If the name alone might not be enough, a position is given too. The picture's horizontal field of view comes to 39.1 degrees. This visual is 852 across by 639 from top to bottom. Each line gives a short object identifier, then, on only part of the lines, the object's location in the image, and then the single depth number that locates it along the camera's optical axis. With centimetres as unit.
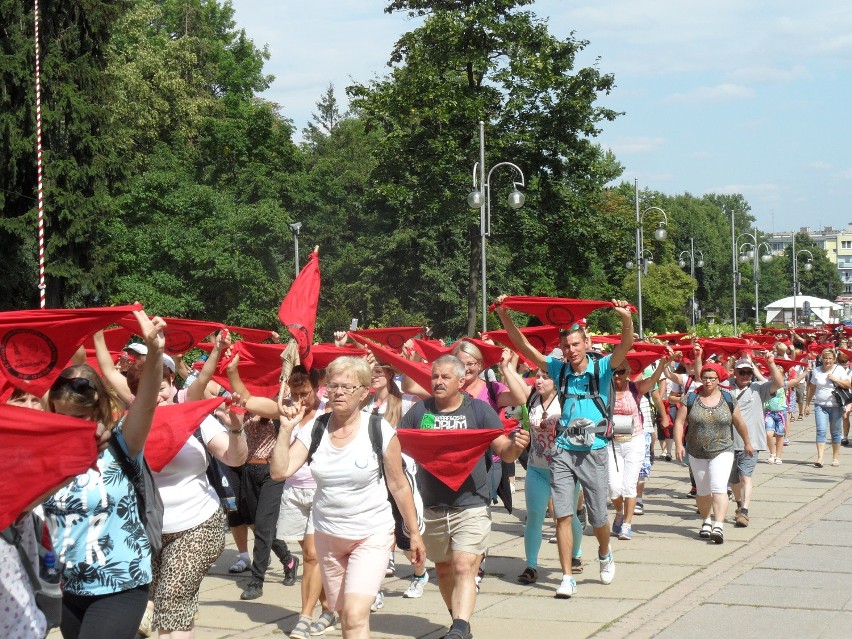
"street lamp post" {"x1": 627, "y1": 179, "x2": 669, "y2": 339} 4291
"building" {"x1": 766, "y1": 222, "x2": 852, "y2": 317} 11116
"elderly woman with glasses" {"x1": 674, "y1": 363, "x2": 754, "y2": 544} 1165
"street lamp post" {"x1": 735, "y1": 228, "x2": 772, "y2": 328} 5883
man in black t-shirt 737
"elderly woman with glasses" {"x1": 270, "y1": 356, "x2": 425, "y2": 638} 620
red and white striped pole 1180
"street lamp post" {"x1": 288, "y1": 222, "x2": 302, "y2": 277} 4086
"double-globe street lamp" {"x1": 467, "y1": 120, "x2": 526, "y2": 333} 2906
